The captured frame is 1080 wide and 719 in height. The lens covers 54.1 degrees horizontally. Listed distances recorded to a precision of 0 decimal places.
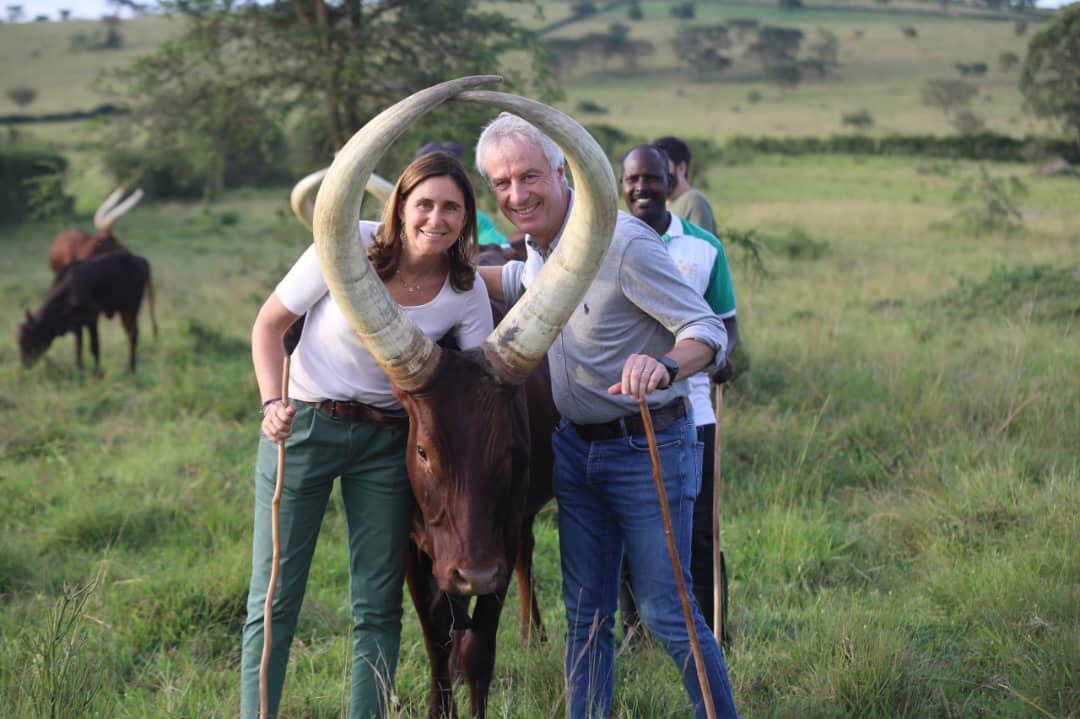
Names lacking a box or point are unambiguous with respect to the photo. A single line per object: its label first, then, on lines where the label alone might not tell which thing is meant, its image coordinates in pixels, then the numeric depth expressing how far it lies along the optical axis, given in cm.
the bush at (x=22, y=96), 6031
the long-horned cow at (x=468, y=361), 299
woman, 340
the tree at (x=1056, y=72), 2044
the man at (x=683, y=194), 568
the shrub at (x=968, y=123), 4319
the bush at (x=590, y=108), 5762
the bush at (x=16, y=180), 2366
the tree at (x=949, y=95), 5369
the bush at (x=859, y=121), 5209
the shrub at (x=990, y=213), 1795
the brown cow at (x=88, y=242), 1152
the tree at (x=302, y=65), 1063
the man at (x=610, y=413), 329
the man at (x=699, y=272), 446
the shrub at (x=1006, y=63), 5759
